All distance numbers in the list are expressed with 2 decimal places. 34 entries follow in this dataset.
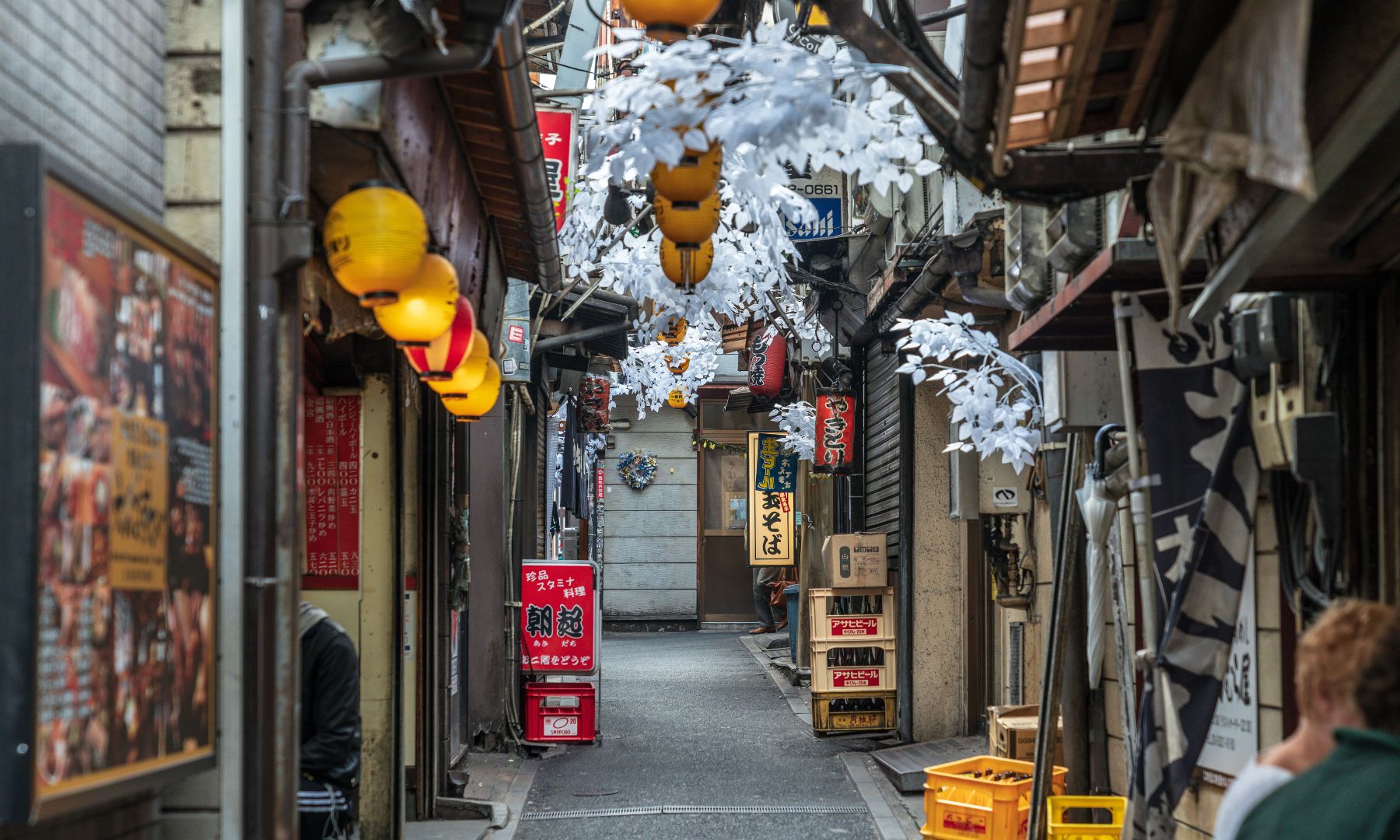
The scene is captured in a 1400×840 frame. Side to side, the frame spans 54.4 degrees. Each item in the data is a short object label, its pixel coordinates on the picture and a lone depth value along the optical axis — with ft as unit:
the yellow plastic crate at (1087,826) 24.73
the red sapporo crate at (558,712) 50.42
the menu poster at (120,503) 11.50
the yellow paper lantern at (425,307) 20.89
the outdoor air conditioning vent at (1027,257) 29.32
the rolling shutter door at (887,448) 53.47
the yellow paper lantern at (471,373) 26.03
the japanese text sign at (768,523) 92.38
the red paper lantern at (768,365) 84.33
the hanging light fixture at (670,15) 21.53
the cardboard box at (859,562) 54.44
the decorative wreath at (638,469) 120.57
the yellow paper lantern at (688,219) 24.68
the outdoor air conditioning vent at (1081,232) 24.35
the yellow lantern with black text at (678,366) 93.97
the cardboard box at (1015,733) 33.17
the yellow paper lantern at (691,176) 23.21
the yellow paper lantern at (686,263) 27.86
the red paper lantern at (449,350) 24.30
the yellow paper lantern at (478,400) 28.35
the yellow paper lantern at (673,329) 56.67
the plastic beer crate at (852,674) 54.08
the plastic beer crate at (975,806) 28.12
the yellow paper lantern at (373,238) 18.21
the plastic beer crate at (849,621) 54.08
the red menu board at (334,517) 29.94
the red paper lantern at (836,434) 62.44
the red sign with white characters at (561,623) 49.78
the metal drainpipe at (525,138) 21.97
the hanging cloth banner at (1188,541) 19.85
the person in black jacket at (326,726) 20.53
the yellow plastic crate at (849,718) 54.24
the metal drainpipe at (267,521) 15.92
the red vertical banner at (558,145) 40.50
